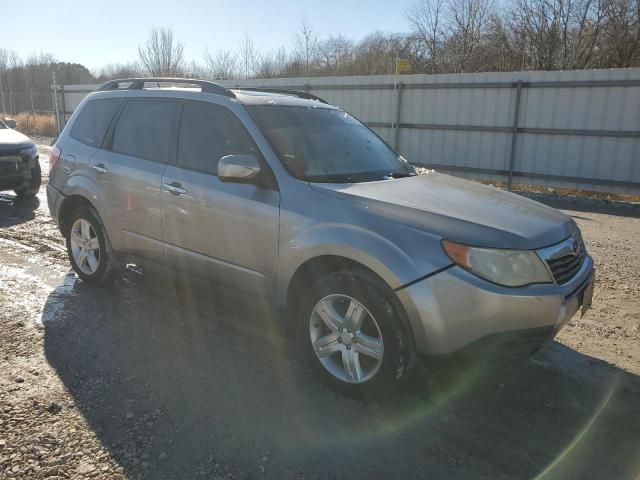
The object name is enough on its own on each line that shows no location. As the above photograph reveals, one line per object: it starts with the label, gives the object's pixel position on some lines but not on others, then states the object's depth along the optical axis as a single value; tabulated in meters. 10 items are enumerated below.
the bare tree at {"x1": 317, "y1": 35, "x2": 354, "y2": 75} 34.53
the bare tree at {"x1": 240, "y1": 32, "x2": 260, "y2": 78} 33.49
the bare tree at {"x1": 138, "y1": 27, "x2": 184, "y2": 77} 32.19
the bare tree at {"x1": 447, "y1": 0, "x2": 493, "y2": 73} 23.08
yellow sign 13.63
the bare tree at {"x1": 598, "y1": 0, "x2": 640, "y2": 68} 16.98
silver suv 2.67
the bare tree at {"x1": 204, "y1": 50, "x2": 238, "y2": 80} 33.34
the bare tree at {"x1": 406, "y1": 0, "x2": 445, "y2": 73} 26.18
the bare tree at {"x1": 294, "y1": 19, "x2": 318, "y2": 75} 33.09
